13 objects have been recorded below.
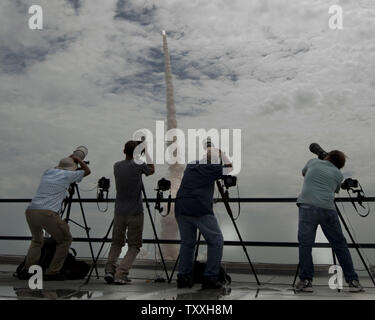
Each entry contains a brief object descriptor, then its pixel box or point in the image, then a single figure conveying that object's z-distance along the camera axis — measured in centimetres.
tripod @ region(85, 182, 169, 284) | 574
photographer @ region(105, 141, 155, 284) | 528
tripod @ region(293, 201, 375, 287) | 529
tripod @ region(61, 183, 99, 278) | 622
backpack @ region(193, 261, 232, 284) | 524
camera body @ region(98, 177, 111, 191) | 649
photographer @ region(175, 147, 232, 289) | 464
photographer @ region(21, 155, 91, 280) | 527
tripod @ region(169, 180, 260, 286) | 547
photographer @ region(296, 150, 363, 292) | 473
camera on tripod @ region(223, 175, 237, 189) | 522
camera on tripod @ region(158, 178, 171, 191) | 592
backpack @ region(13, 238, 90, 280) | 575
